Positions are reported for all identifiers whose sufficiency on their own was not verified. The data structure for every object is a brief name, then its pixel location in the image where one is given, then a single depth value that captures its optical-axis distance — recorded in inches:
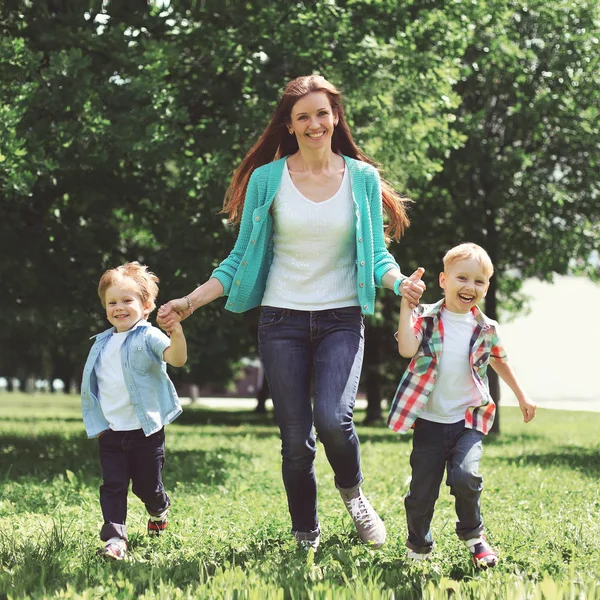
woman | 187.3
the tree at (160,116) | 400.8
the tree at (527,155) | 690.8
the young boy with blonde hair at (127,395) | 205.0
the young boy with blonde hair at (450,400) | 181.9
